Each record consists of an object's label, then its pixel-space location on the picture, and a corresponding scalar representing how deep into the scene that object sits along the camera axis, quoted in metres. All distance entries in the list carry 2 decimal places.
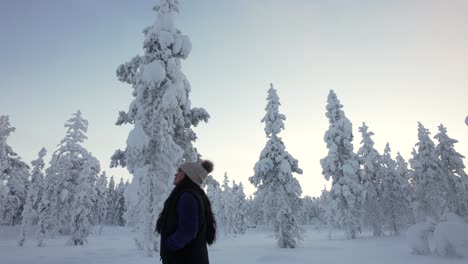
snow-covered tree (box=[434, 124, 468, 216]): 36.19
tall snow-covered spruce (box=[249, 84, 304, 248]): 26.64
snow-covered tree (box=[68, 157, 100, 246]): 34.69
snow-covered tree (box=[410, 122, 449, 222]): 36.53
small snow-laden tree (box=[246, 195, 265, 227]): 28.44
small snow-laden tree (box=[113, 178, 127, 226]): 90.38
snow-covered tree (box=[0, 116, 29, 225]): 31.39
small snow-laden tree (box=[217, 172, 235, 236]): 81.69
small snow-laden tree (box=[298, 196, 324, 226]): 131.31
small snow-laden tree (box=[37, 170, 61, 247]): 33.44
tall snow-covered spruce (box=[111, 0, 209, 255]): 17.86
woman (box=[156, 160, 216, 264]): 3.37
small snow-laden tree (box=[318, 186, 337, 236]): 36.38
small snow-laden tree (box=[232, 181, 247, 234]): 85.00
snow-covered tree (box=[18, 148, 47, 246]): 36.72
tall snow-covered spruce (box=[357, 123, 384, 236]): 38.31
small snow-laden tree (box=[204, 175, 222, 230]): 81.14
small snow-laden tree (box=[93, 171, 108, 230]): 77.38
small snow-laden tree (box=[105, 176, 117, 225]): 94.19
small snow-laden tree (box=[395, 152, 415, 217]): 55.45
